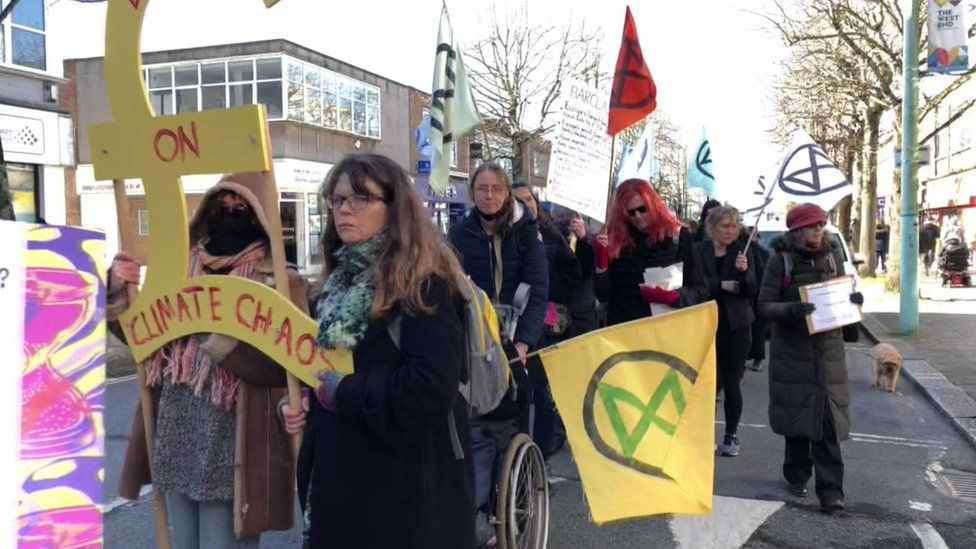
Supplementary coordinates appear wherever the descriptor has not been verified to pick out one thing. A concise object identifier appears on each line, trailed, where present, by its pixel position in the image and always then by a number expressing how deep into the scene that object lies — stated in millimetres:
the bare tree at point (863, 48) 16078
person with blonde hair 5840
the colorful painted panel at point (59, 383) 1622
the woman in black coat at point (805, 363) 4762
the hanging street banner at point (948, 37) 11297
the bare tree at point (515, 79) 30609
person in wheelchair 4516
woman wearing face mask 2592
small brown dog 8211
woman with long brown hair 2121
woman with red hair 5766
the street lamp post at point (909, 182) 11906
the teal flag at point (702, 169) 12344
